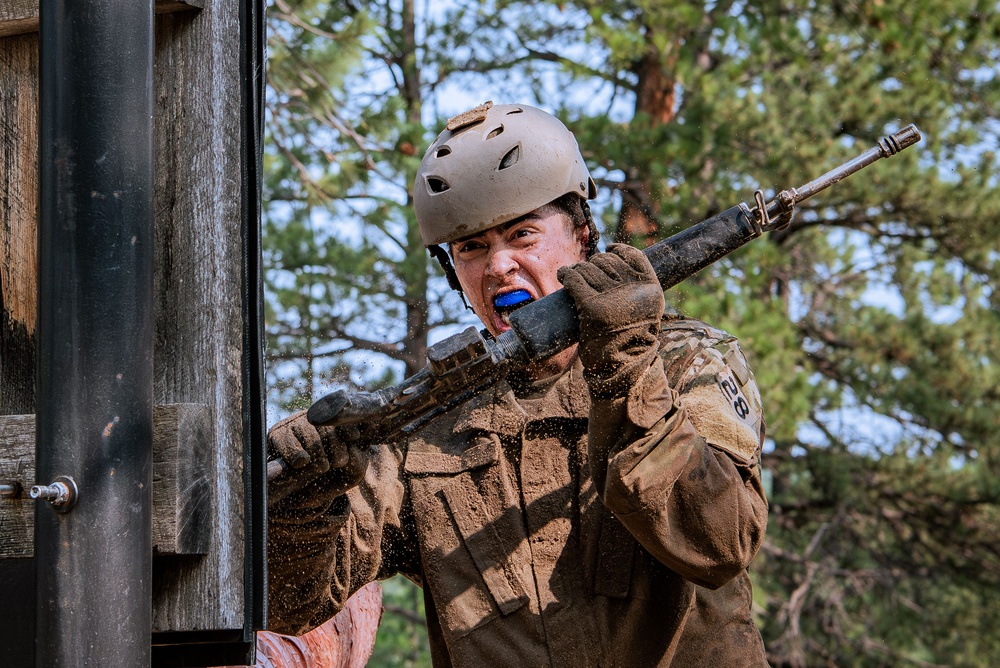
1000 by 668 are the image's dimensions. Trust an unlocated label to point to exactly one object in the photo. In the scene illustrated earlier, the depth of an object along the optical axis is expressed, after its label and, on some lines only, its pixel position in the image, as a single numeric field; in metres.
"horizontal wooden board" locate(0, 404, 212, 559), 4.34
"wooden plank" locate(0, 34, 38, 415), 4.79
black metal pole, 3.88
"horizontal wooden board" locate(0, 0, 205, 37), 4.70
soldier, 6.29
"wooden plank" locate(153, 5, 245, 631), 4.48
